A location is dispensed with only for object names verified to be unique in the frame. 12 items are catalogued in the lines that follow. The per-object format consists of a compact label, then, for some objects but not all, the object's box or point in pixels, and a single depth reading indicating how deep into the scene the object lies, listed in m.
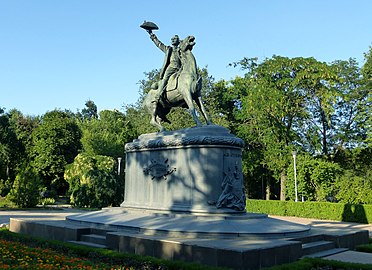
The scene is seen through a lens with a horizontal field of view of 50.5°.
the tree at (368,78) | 33.46
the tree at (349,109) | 35.00
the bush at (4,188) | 39.54
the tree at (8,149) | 48.12
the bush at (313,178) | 32.80
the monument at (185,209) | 9.07
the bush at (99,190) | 31.31
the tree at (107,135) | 45.94
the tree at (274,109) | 34.59
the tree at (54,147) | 48.14
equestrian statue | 13.83
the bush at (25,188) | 31.08
